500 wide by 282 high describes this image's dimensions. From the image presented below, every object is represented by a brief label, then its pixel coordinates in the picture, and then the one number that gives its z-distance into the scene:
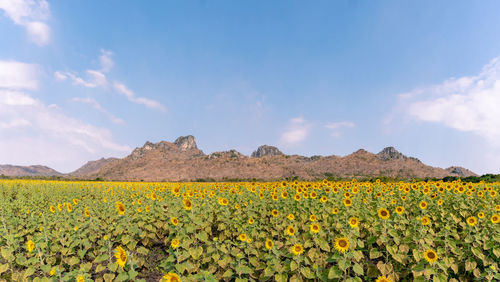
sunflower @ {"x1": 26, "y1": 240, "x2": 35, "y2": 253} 4.58
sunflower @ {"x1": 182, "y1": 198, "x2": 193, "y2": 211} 5.33
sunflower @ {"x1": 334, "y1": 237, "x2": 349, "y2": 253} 3.79
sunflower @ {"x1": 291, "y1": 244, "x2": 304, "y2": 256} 4.01
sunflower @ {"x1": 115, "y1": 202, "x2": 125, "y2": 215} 5.83
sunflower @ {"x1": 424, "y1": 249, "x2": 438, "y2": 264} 3.65
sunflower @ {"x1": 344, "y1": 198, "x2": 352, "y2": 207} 5.77
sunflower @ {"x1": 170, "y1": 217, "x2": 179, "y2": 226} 5.19
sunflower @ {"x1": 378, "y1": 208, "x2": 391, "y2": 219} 4.81
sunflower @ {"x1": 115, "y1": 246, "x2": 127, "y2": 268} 3.64
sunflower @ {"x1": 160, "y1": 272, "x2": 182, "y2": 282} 2.98
